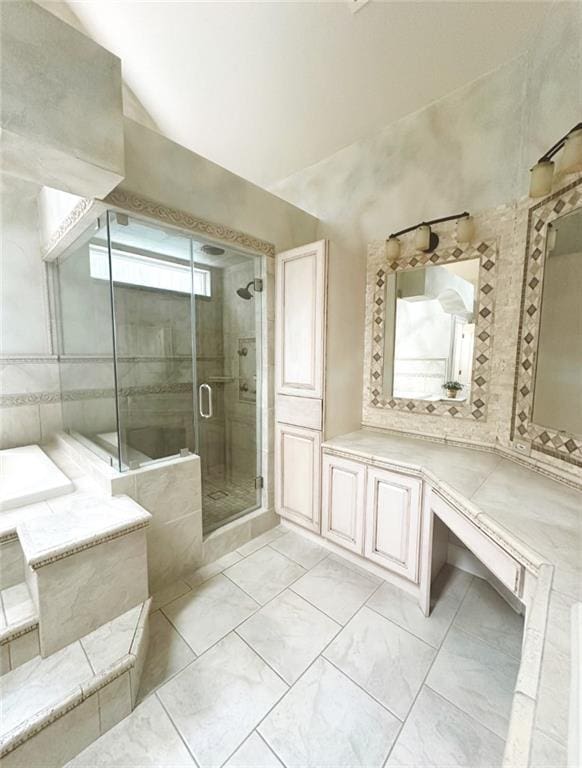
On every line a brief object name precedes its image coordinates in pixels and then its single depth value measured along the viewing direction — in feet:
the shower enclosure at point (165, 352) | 6.07
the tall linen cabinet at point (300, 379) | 6.66
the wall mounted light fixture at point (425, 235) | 6.03
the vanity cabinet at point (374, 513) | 5.56
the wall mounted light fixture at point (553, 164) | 4.10
